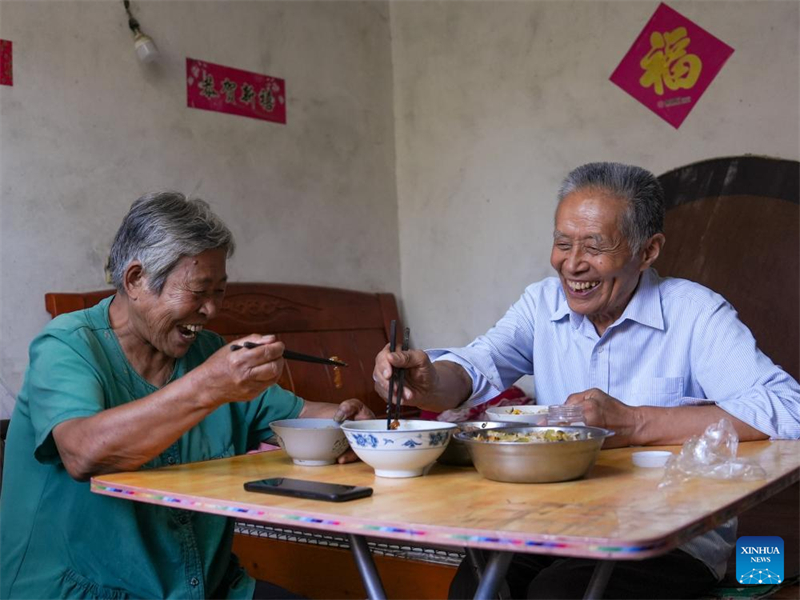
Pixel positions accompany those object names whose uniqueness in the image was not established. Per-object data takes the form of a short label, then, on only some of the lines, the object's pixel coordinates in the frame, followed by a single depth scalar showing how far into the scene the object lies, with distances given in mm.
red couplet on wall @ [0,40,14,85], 3146
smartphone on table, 1366
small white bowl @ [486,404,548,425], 1781
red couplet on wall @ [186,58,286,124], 3838
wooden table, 1122
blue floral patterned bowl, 1520
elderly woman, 1567
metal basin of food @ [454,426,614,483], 1432
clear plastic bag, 1499
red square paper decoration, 3803
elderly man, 1849
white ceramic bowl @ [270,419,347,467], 1712
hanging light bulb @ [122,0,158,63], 3514
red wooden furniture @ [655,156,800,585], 3627
